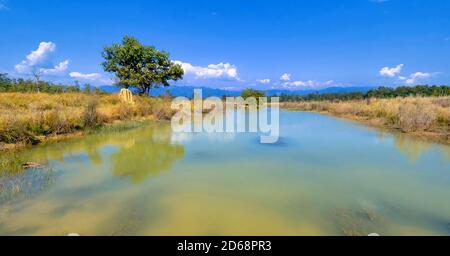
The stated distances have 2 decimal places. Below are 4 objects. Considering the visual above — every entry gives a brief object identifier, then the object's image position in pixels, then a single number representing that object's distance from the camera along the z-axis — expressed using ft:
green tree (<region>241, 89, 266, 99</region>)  133.28
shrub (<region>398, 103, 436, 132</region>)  33.40
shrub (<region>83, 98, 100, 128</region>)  33.41
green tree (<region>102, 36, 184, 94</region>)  72.95
